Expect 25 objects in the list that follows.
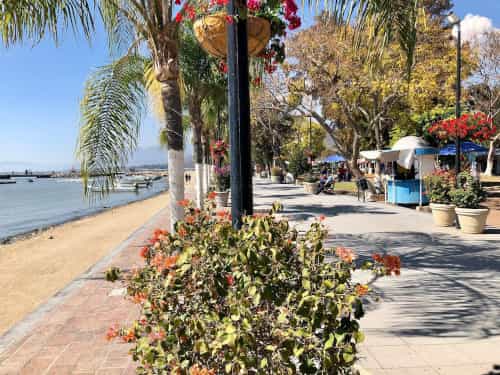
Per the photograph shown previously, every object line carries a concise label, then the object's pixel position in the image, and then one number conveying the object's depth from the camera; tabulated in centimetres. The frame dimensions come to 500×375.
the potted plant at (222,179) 1568
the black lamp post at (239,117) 247
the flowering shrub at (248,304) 155
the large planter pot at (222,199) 1454
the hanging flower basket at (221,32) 280
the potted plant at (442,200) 893
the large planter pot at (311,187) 2119
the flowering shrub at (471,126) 1044
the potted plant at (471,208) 799
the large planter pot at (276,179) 3858
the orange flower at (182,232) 236
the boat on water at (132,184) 7205
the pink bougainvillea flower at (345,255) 191
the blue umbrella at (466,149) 1482
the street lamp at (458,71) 1038
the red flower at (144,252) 230
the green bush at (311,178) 2250
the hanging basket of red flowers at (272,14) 271
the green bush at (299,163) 2856
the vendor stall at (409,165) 1352
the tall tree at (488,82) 2191
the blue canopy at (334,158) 3375
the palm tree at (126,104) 457
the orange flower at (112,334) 200
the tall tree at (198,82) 970
